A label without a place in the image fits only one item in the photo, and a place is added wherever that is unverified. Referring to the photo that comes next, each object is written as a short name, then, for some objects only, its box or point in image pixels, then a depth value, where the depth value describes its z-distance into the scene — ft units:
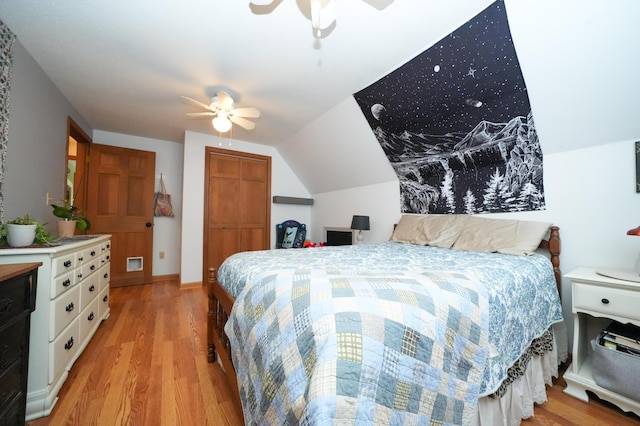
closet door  13.05
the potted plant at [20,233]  4.86
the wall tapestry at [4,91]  5.41
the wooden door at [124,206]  11.85
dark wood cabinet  3.34
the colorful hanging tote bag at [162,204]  13.34
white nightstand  4.40
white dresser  4.43
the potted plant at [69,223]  6.93
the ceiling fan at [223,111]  7.68
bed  2.11
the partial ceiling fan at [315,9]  4.09
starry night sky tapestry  5.87
